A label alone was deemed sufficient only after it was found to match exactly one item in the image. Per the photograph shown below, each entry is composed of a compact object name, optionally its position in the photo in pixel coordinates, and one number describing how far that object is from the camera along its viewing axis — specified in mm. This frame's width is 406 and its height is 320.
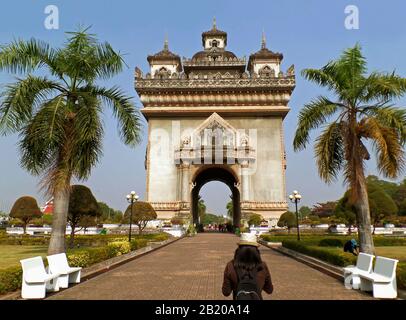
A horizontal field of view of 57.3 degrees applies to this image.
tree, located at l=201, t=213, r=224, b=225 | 181625
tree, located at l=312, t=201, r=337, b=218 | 88125
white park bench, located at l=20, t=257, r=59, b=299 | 8086
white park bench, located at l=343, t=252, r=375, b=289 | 9125
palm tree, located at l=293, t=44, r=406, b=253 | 12984
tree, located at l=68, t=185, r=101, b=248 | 20562
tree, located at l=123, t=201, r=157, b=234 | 31270
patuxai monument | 43031
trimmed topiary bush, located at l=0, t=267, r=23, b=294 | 8156
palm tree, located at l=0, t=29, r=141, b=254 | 11633
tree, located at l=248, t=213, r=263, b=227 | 38750
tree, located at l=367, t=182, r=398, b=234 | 31188
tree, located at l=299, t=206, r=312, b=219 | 165600
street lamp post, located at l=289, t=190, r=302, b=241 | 26906
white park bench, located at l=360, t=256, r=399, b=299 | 8180
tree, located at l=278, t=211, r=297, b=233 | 36094
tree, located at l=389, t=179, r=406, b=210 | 80375
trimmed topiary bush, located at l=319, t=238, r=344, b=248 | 20266
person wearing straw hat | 4297
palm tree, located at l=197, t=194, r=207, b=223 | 108525
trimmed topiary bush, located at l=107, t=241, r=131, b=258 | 14671
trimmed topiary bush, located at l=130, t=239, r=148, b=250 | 18159
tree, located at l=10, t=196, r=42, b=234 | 33438
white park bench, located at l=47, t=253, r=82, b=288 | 9281
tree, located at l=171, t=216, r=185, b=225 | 40156
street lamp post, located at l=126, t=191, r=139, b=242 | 25094
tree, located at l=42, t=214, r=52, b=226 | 67400
